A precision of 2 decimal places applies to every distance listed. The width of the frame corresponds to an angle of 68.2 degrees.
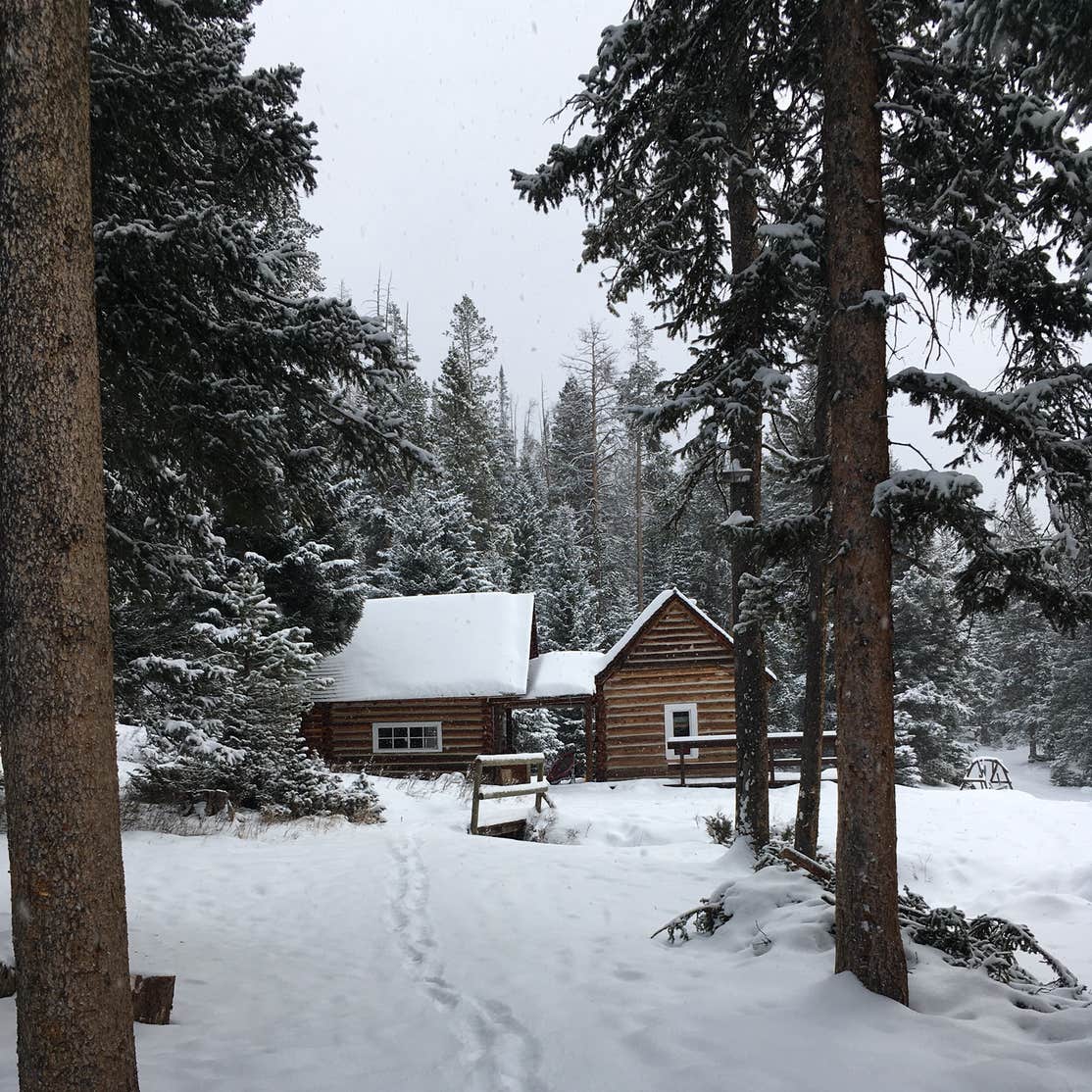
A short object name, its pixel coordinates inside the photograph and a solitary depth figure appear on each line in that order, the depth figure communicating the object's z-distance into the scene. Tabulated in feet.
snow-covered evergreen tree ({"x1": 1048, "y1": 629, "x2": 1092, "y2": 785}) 130.62
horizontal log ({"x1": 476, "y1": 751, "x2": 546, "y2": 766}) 48.57
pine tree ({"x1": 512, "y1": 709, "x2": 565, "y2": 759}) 102.68
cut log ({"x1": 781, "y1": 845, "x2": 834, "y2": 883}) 23.47
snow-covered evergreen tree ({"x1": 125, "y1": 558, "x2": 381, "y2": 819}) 40.24
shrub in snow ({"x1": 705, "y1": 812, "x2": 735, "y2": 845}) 40.63
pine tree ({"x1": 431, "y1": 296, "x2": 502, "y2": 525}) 127.65
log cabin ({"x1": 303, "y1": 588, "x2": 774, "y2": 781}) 79.87
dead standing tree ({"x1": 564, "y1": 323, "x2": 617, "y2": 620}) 138.41
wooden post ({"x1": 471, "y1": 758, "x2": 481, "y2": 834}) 45.34
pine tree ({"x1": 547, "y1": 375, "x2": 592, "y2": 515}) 149.48
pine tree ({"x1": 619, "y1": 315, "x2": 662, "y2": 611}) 134.41
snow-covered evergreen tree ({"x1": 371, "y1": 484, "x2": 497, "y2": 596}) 112.06
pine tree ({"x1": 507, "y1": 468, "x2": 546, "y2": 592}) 129.49
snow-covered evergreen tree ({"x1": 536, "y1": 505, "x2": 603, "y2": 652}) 120.47
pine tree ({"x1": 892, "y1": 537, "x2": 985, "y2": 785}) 108.27
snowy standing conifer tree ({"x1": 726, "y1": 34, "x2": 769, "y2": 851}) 34.19
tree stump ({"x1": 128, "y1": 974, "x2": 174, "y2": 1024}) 16.22
